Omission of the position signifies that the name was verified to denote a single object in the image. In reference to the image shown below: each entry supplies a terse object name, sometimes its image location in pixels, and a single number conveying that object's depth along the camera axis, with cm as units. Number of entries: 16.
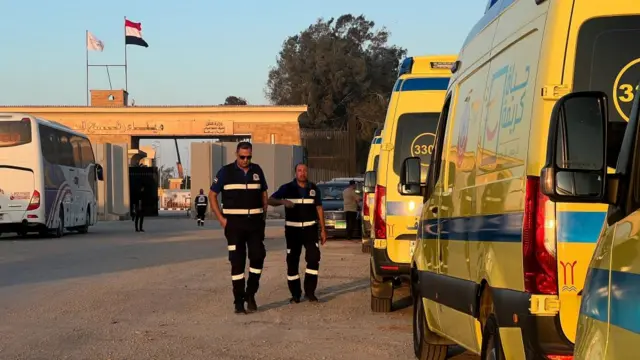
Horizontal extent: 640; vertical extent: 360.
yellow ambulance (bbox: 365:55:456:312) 1041
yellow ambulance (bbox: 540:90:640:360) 315
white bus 2806
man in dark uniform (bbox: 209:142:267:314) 1120
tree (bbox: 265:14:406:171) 8238
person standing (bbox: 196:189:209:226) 4119
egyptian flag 6419
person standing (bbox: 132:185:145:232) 3372
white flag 6462
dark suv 2777
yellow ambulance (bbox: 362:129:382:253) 1836
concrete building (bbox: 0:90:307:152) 6184
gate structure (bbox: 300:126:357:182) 5781
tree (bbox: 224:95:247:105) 11225
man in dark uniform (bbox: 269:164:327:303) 1230
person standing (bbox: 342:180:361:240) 2666
